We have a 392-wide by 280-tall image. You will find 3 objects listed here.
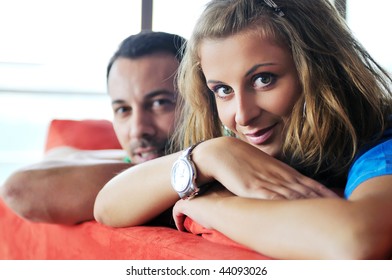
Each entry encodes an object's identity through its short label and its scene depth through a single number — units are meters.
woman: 0.89
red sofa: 0.86
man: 1.23
